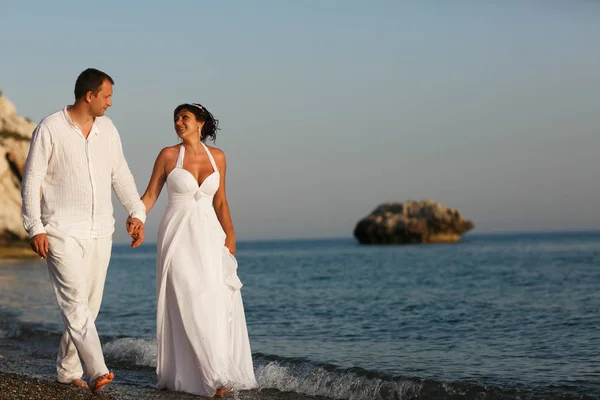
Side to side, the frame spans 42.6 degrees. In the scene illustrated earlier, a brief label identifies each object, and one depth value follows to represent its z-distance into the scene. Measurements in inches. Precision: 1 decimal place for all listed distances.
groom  226.8
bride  252.7
